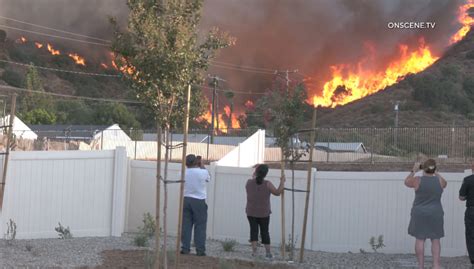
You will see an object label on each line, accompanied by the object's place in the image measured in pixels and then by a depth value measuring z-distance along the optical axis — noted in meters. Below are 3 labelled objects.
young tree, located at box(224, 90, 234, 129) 76.79
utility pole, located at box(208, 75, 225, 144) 61.81
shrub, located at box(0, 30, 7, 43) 124.16
